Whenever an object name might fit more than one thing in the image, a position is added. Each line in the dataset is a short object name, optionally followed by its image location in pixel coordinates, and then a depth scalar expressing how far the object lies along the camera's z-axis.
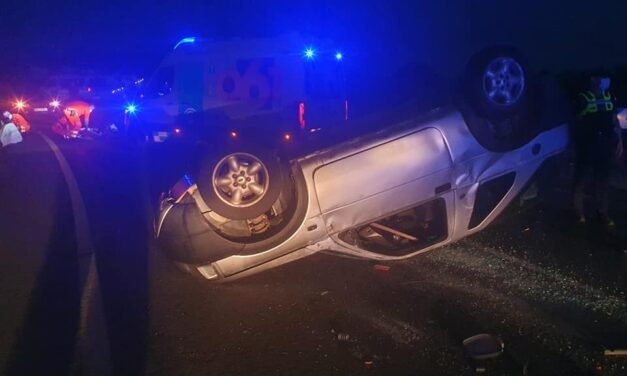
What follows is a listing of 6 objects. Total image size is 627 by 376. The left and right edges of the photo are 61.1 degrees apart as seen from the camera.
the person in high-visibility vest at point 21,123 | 20.53
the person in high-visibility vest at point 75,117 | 20.02
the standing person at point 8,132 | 15.38
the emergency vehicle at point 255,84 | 9.62
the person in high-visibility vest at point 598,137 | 5.17
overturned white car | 4.12
